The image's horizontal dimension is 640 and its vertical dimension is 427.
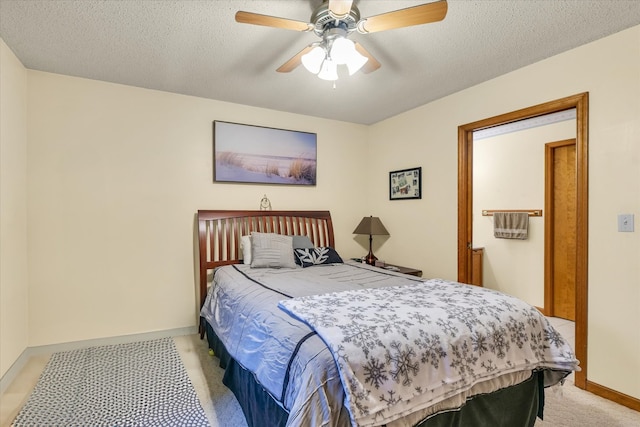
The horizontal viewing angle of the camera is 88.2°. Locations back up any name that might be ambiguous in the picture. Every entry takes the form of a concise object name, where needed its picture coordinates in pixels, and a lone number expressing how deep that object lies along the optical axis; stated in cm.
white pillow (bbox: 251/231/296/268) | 314
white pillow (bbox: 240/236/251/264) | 334
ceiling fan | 166
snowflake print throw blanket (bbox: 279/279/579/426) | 133
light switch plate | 220
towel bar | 417
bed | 132
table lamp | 407
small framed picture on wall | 381
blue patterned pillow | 336
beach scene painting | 363
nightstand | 364
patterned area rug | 199
